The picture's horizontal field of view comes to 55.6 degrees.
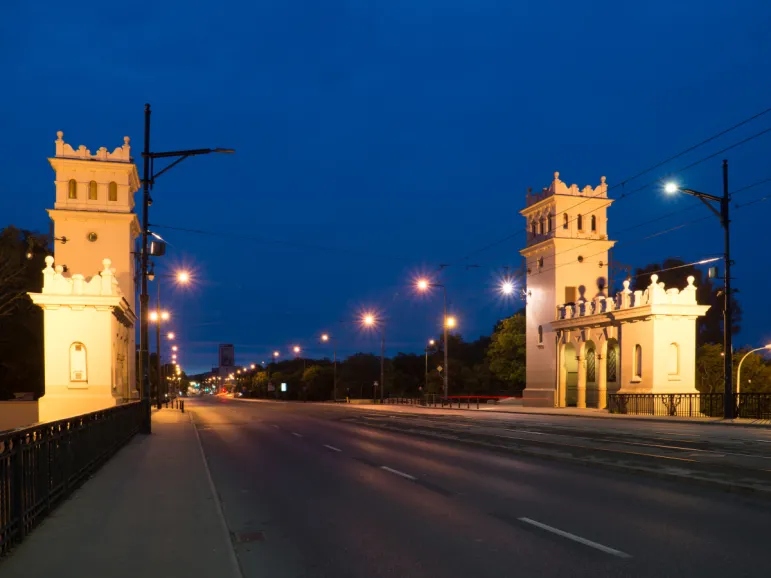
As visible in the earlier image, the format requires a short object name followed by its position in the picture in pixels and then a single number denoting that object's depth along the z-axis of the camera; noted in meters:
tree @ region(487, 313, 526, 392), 68.06
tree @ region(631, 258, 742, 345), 81.00
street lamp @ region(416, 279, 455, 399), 52.28
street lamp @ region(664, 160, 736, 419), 30.50
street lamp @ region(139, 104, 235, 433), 24.85
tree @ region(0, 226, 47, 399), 48.53
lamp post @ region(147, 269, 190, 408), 34.06
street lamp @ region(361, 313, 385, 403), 67.94
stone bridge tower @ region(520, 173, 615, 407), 54.75
